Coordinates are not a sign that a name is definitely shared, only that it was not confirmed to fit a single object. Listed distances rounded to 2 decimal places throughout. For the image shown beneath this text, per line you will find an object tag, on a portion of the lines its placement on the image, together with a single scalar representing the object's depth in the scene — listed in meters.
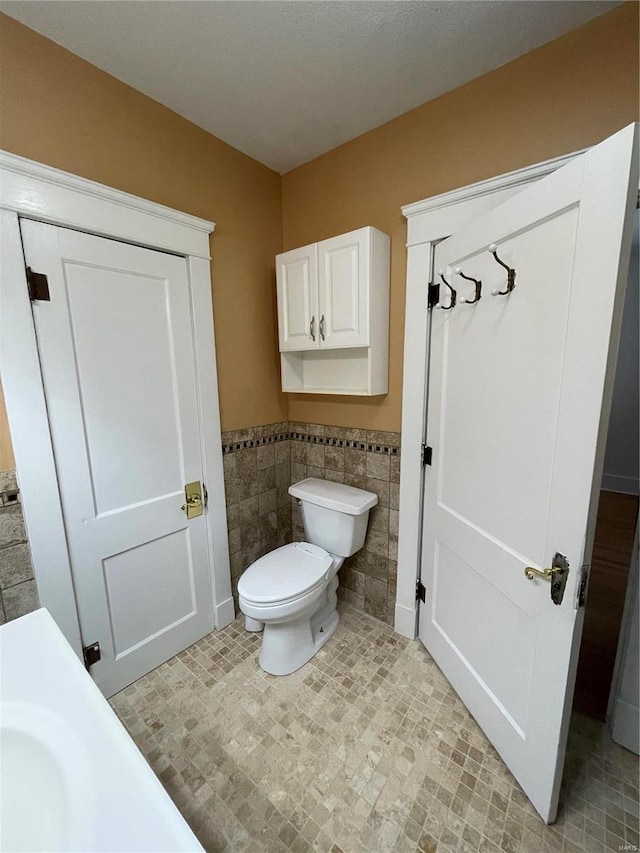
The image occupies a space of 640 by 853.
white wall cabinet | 1.55
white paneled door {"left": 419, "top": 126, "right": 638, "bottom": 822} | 0.83
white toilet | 1.50
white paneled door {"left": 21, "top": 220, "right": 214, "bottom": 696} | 1.28
